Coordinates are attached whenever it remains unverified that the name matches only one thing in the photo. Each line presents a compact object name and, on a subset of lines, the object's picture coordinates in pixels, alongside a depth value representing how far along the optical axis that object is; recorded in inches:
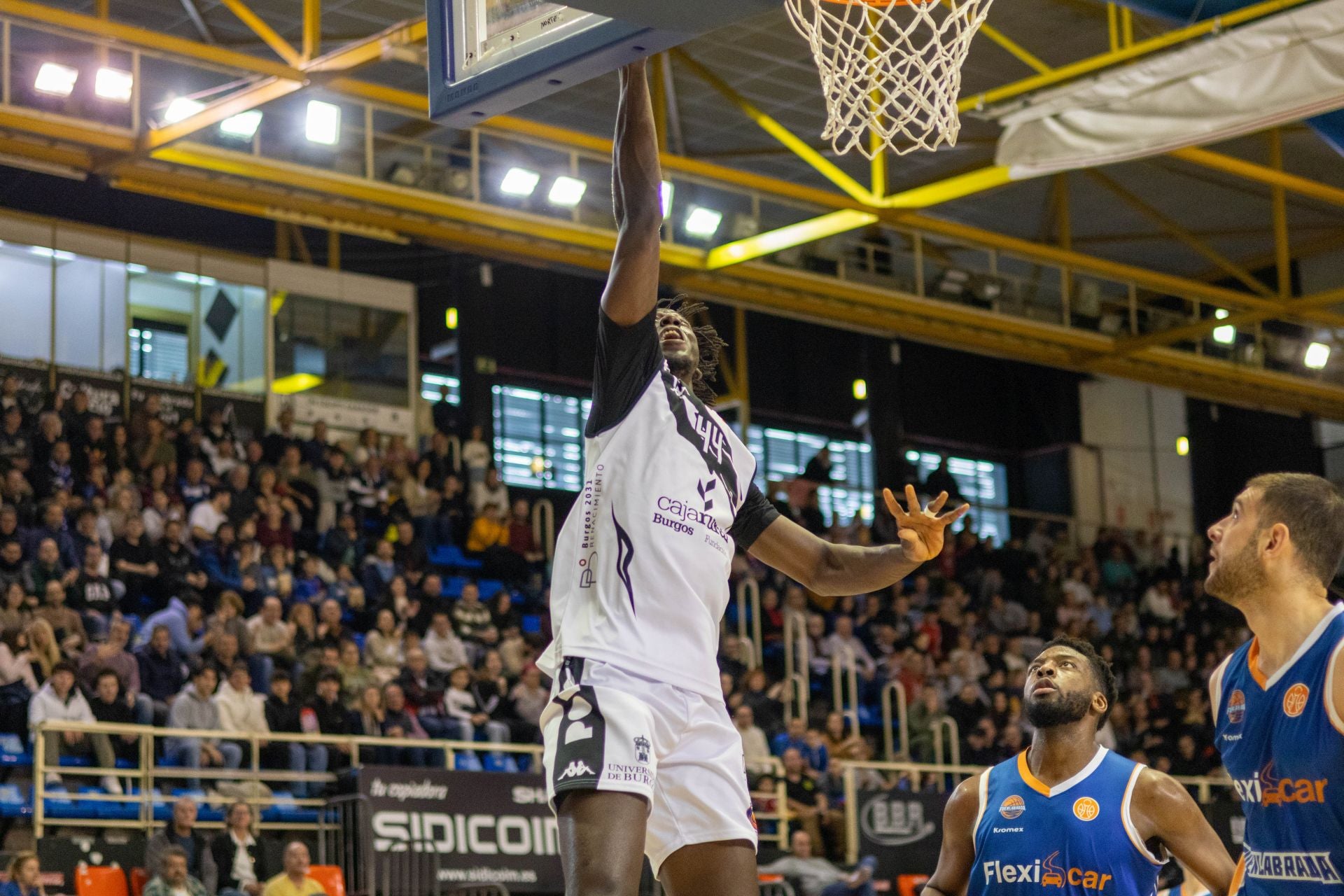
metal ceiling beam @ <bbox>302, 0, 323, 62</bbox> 605.3
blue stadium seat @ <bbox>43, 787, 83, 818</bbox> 517.0
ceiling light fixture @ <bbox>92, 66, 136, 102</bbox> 660.1
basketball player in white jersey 160.1
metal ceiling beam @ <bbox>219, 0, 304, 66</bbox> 589.9
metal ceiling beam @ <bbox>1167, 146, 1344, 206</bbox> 709.9
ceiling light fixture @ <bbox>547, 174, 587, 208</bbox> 752.3
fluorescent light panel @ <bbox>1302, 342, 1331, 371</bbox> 1008.9
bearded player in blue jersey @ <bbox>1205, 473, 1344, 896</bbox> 165.2
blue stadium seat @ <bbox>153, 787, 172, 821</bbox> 546.6
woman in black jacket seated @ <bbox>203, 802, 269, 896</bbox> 501.4
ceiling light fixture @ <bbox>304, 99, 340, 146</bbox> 692.7
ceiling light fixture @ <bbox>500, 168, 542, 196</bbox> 747.4
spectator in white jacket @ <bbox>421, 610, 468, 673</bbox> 650.8
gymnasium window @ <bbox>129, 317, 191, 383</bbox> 844.0
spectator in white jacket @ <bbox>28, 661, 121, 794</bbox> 519.2
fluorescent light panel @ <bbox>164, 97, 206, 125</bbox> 652.1
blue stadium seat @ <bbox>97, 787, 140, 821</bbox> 530.3
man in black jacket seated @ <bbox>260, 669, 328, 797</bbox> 573.6
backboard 169.6
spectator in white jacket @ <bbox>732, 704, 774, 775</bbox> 645.9
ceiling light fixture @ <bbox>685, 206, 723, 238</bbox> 789.9
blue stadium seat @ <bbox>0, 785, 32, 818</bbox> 511.8
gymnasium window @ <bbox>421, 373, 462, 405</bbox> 947.3
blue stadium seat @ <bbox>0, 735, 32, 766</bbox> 526.6
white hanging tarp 437.4
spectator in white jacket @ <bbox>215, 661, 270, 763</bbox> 561.0
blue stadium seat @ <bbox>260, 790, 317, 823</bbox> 559.5
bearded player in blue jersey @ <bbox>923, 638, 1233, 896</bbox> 220.8
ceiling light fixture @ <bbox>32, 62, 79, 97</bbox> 652.7
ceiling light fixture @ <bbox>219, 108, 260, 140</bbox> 676.7
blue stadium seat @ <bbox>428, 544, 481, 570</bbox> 766.5
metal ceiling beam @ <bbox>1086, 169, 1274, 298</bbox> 853.2
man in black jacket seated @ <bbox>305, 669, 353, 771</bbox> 584.1
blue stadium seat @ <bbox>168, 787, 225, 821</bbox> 551.8
